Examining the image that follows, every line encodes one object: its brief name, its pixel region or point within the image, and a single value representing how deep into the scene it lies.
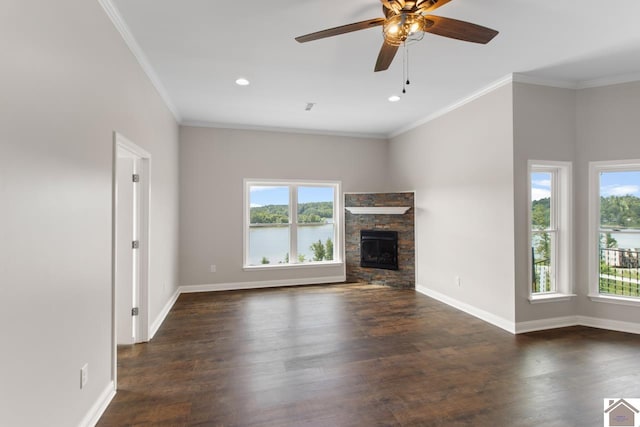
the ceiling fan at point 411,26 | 1.91
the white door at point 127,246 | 3.12
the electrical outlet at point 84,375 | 1.86
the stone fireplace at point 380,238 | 5.53
